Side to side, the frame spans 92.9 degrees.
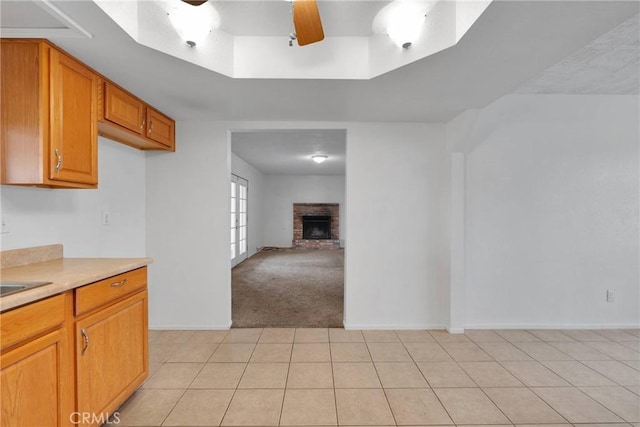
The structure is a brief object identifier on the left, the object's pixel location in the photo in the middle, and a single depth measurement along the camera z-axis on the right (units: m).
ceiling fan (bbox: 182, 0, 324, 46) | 1.24
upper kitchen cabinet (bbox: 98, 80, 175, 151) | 2.10
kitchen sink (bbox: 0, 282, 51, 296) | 1.37
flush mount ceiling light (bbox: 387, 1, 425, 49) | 1.67
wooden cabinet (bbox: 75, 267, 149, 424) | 1.51
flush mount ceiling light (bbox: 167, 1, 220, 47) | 1.69
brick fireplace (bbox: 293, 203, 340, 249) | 9.20
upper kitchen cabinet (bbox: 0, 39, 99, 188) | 1.62
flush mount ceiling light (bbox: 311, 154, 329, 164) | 6.17
